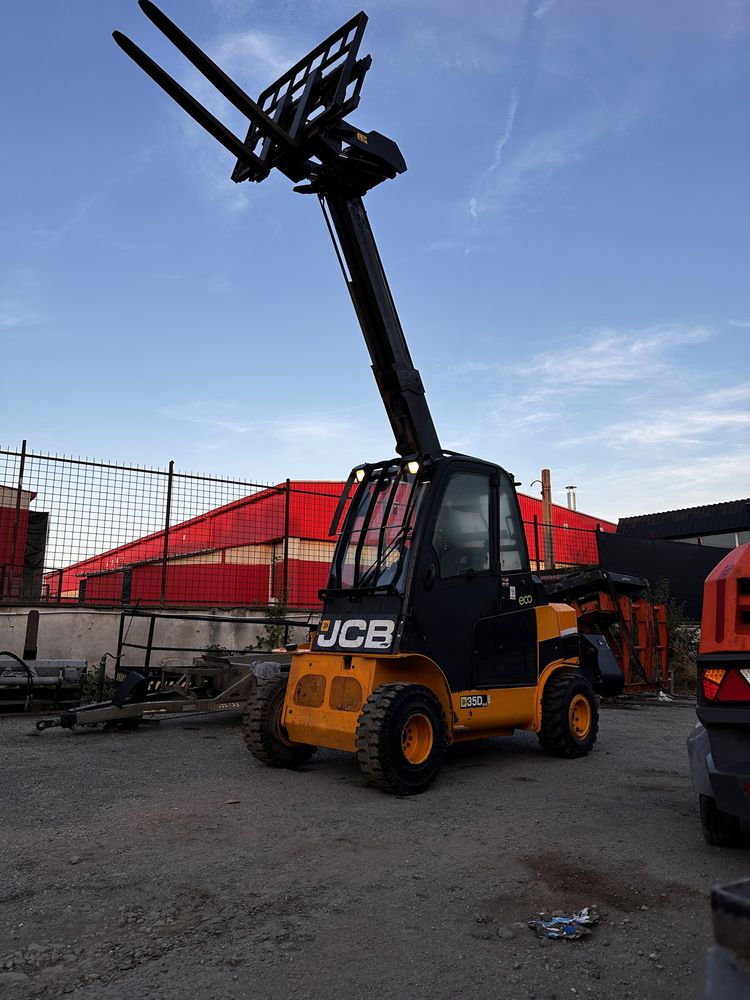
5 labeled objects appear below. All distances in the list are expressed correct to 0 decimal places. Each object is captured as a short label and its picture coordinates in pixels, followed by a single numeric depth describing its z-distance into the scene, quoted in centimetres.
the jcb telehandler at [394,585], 568
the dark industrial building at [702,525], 2428
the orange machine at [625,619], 1040
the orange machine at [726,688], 339
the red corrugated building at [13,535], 1096
